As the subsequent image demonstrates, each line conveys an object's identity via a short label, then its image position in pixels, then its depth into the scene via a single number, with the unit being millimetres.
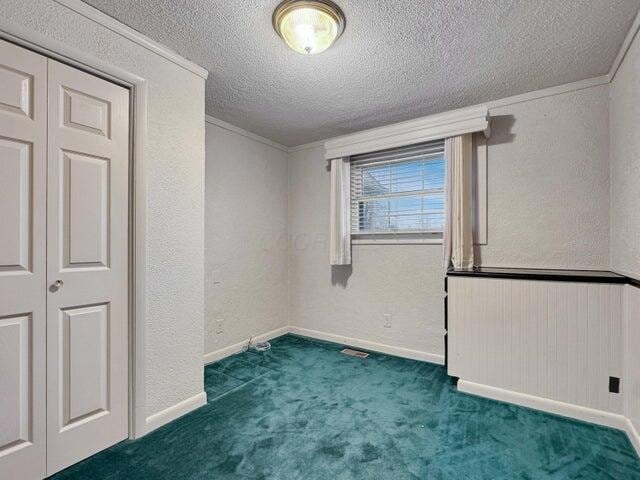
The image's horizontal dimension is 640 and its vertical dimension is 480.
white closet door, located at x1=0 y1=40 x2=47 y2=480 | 1456
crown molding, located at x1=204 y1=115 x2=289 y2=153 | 3136
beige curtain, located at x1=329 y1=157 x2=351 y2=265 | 3477
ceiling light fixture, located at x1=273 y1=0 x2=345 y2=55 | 1648
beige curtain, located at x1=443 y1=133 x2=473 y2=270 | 2734
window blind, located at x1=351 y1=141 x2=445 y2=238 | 3115
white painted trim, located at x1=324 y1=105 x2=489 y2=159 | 2646
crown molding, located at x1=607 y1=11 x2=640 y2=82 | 1746
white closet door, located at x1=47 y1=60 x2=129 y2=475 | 1606
